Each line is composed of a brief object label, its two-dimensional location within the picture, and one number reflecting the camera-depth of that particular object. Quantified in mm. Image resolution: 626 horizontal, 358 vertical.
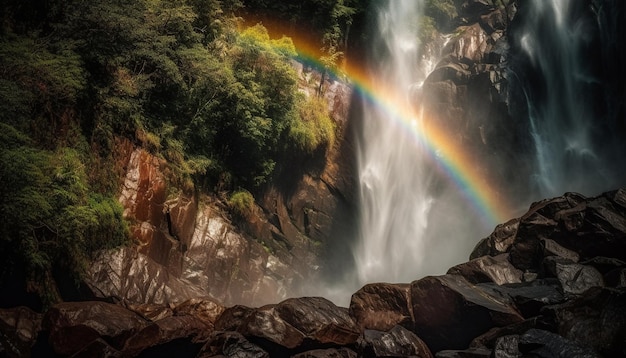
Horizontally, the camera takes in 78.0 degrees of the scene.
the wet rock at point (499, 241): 13922
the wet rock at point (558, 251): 11547
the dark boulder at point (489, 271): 11797
